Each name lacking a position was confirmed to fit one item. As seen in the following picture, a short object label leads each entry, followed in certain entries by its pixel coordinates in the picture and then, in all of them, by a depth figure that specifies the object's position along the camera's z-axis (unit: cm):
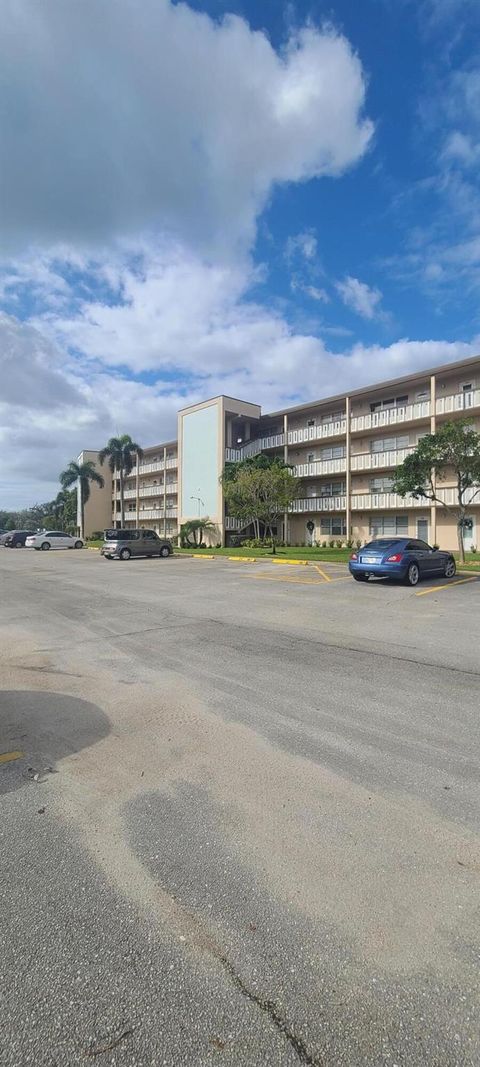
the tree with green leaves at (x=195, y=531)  3872
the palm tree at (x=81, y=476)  5734
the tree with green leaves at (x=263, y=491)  3048
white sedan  4144
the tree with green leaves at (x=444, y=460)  1975
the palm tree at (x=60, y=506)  7493
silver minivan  2843
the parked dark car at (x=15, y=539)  4612
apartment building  2892
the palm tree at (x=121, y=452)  5147
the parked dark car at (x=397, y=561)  1463
